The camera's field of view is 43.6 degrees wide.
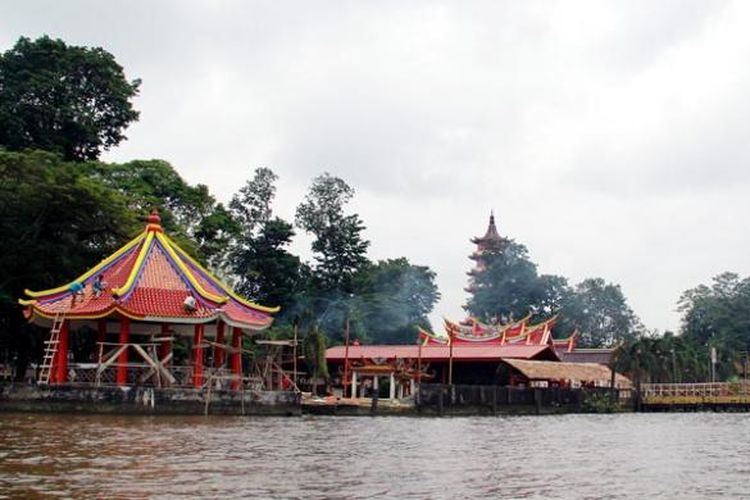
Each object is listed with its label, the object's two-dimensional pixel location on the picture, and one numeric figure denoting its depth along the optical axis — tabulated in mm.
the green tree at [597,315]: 94688
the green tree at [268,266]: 68062
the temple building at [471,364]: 50988
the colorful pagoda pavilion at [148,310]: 33500
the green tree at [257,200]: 72000
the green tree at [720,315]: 86250
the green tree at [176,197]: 54438
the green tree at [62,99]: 57781
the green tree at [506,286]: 92688
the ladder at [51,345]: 33469
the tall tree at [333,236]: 74062
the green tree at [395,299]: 74438
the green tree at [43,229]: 38125
